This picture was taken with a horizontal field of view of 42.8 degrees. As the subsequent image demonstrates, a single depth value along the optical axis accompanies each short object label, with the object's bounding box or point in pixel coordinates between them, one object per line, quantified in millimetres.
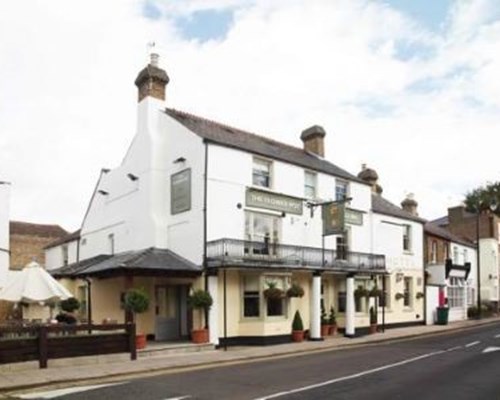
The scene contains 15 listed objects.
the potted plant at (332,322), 27625
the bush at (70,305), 25100
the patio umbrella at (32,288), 18609
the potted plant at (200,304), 22016
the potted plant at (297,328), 25109
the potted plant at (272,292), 24047
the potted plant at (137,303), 19969
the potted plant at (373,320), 29781
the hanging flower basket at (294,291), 24761
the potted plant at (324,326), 27141
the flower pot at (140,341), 20297
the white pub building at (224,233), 23391
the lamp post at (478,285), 42844
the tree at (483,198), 69188
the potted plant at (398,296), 33594
